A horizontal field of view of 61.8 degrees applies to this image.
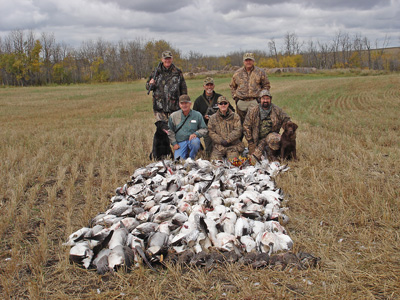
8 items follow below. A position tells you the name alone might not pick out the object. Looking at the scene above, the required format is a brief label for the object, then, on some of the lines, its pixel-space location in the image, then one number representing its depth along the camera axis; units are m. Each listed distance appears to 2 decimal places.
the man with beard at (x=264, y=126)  6.24
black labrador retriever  6.66
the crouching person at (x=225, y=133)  6.36
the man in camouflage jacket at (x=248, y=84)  6.50
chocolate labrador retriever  5.89
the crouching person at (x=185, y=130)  6.50
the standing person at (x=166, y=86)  6.60
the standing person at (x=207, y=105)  6.88
